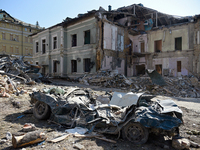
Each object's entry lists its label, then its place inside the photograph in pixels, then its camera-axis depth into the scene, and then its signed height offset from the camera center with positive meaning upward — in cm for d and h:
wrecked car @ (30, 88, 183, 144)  394 -108
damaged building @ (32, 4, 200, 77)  1920 +449
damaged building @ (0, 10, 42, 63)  3769 +997
